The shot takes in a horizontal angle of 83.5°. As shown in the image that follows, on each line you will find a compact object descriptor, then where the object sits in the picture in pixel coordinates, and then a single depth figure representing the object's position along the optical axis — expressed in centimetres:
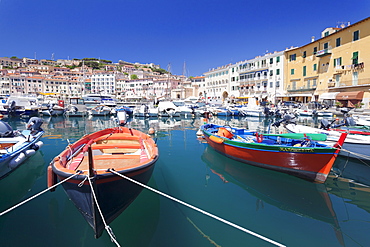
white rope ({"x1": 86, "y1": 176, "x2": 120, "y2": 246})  413
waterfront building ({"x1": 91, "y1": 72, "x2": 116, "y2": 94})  9194
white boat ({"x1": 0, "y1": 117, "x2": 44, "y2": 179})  716
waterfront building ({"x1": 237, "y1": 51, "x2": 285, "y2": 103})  4625
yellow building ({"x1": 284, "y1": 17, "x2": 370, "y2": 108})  3036
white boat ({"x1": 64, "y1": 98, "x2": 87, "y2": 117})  3367
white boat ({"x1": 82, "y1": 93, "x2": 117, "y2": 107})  5824
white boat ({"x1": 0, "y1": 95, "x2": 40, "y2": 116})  3059
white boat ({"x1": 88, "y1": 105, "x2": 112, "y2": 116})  3578
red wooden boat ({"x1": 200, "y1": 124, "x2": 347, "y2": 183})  736
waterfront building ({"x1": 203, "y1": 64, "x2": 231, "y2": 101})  6062
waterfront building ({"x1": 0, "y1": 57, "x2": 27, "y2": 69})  11262
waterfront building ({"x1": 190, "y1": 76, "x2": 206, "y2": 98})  7281
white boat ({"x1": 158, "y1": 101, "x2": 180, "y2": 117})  3456
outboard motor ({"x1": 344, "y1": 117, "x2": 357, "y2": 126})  1490
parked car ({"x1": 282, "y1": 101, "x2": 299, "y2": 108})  3905
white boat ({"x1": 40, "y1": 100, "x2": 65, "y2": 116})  3381
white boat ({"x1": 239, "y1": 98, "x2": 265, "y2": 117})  3447
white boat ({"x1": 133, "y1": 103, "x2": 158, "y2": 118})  3412
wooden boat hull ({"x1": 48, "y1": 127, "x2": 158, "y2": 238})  427
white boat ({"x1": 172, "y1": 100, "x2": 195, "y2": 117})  3541
